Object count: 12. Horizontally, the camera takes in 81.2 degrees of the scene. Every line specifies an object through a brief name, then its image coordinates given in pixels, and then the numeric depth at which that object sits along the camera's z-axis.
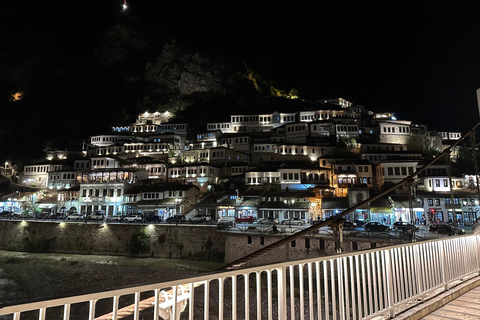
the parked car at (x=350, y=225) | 28.17
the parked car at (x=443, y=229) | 24.98
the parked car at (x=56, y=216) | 37.48
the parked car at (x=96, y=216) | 37.03
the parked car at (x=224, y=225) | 30.44
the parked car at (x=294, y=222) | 31.91
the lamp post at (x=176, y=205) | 41.38
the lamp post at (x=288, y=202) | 37.26
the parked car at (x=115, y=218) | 35.78
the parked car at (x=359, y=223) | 29.70
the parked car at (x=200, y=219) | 33.72
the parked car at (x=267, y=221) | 33.63
